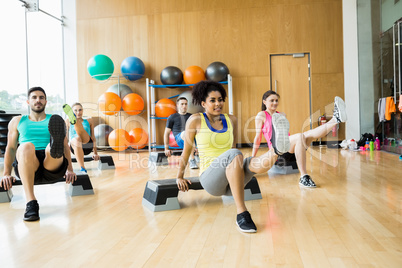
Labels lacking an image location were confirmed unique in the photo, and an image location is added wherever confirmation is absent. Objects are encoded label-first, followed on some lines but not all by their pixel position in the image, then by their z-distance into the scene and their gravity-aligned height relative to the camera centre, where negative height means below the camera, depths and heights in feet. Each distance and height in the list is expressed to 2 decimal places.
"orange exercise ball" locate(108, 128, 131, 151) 20.36 -0.32
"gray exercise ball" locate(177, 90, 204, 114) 20.47 +1.37
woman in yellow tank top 6.28 -0.40
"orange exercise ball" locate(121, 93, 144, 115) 21.43 +1.74
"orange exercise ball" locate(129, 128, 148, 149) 21.47 -0.24
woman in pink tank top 9.50 -0.05
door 22.80 +2.72
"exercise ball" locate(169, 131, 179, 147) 19.97 -0.48
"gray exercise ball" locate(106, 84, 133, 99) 22.22 +2.63
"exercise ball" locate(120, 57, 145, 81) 21.97 +3.92
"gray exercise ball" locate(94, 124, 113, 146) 21.63 -0.02
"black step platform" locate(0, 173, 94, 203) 9.71 -1.40
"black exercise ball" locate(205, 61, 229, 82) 21.12 +3.43
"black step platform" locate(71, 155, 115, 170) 15.07 -1.20
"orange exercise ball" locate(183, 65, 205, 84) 21.38 +3.33
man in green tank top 7.18 -0.33
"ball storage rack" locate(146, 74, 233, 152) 21.32 +1.64
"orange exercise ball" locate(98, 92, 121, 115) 20.72 +1.74
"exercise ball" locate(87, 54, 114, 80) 21.44 +3.93
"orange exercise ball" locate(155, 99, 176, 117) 21.38 +1.46
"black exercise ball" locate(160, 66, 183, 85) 21.59 +3.33
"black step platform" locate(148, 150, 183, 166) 16.24 -1.15
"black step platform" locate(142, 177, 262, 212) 7.82 -1.33
